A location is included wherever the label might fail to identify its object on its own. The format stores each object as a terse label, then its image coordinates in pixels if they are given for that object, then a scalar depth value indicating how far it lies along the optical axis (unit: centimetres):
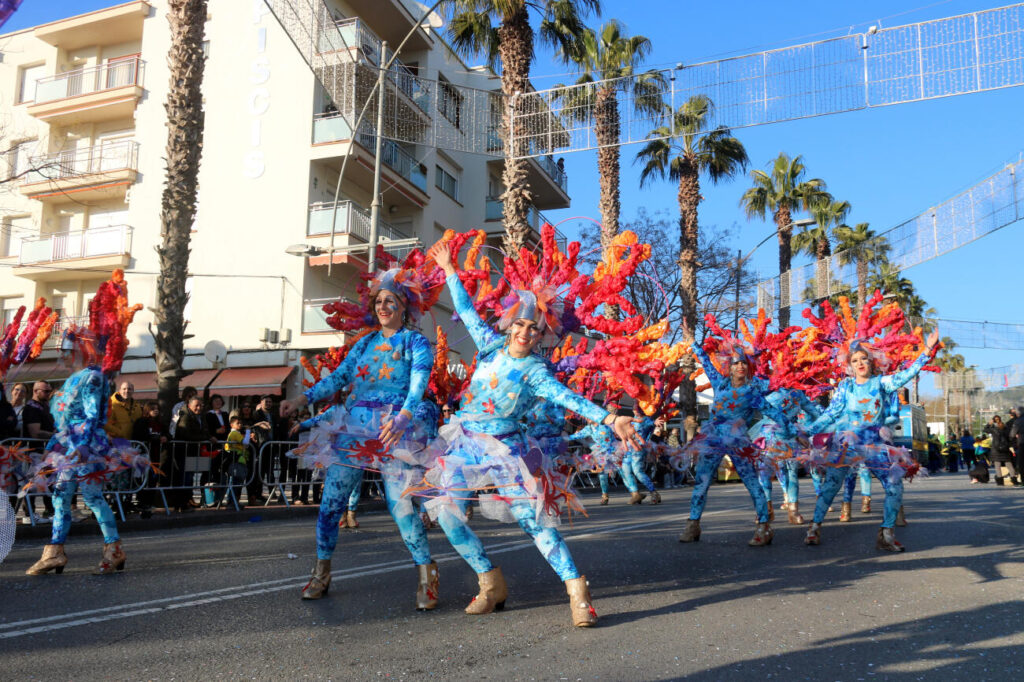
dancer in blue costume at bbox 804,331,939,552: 786
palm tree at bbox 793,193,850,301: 3972
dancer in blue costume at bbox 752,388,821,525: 855
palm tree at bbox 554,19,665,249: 2138
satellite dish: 1875
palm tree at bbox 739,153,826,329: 3600
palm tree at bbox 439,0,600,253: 1784
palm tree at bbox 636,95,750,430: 2864
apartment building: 2564
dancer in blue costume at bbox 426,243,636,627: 454
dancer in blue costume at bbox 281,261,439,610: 484
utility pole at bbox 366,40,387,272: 1581
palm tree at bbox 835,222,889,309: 2146
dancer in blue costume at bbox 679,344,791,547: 818
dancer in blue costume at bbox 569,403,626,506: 1156
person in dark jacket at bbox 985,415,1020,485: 2209
